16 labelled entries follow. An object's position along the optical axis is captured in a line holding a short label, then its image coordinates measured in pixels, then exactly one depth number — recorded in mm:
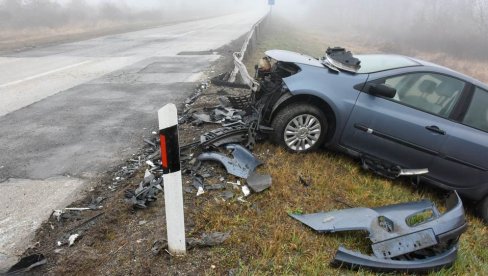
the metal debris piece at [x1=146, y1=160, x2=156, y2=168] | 4990
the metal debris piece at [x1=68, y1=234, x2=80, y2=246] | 3546
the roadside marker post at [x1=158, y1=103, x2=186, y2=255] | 2722
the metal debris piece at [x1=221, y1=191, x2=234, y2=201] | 4175
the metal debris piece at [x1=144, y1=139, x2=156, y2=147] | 5875
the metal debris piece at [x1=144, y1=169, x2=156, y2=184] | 4492
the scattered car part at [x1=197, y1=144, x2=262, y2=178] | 4688
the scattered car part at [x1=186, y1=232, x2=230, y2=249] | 3318
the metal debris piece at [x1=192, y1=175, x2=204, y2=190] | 4359
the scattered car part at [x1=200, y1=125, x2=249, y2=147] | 5203
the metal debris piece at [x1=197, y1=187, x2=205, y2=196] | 4222
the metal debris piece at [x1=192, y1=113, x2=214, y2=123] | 6400
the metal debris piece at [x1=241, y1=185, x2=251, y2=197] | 4280
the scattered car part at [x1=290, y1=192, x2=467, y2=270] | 3395
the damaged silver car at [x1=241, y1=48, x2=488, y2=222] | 4934
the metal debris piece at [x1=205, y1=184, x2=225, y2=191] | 4348
